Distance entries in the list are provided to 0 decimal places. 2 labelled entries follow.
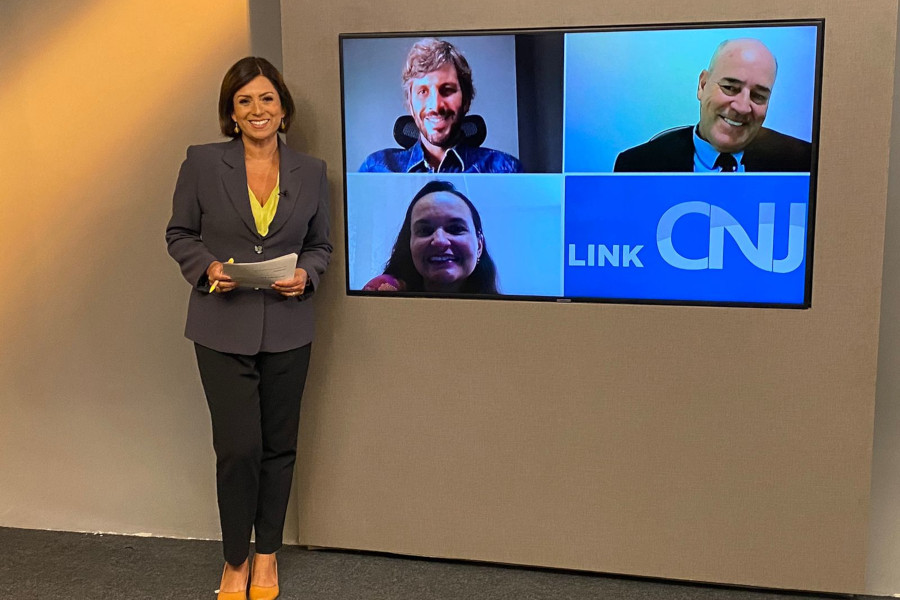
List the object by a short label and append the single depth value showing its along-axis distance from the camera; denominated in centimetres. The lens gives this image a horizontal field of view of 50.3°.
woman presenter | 292
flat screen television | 288
